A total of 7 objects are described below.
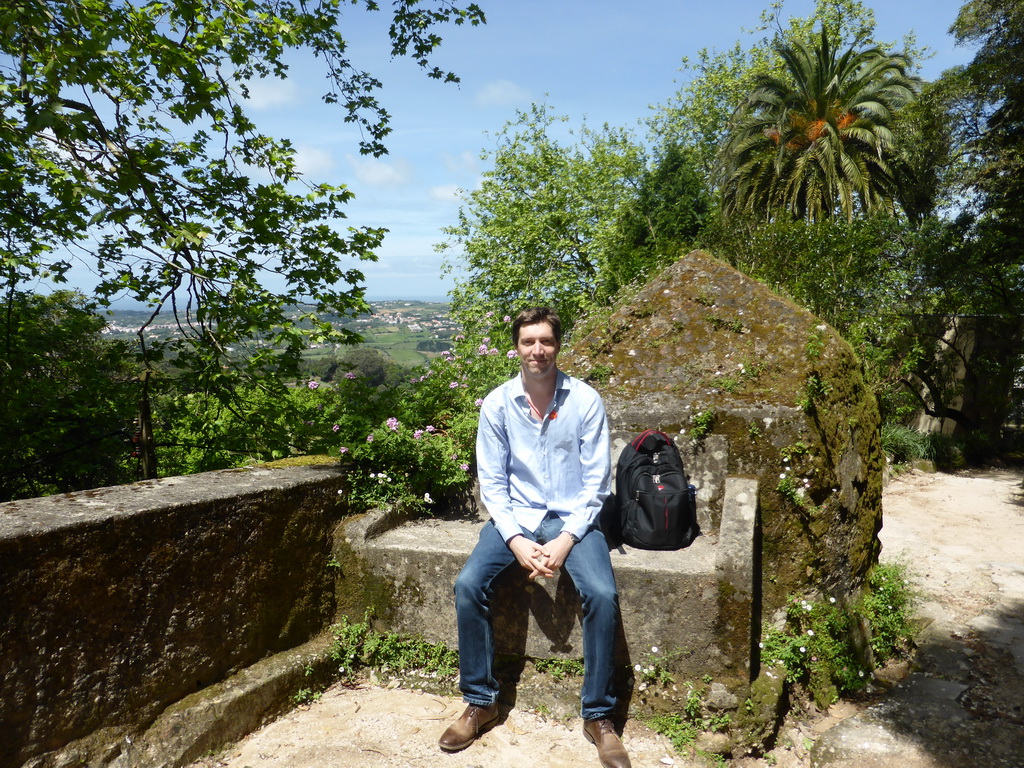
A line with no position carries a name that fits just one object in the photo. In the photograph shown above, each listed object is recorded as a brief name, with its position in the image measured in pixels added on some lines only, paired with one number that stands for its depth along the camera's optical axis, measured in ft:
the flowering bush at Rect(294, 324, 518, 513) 11.72
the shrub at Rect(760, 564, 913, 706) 10.55
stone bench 9.34
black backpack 10.23
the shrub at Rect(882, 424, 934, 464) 35.27
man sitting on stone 9.10
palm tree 55.88
